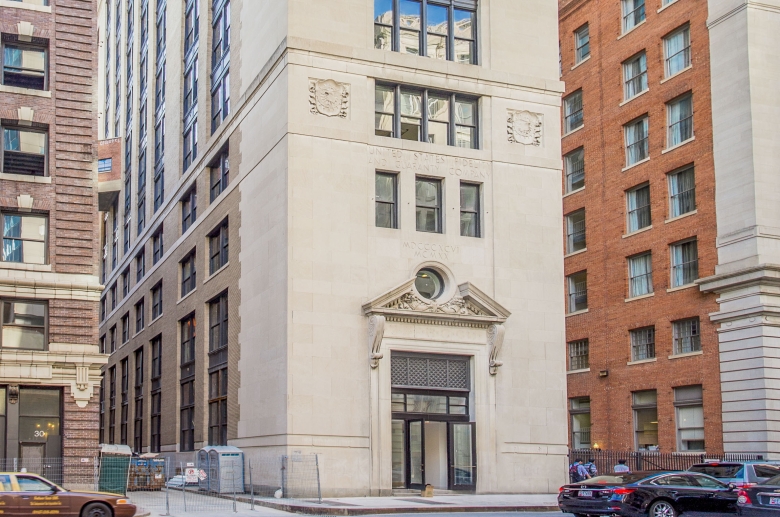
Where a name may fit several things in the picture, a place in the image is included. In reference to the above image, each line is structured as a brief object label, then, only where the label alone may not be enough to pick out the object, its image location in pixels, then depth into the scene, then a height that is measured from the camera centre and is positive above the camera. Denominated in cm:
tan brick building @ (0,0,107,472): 3556 +543
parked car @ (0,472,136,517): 2412 -247
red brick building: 4772 +764
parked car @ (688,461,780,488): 2698 -227
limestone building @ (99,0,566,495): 3653 +514
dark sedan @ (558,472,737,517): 2583 -273
